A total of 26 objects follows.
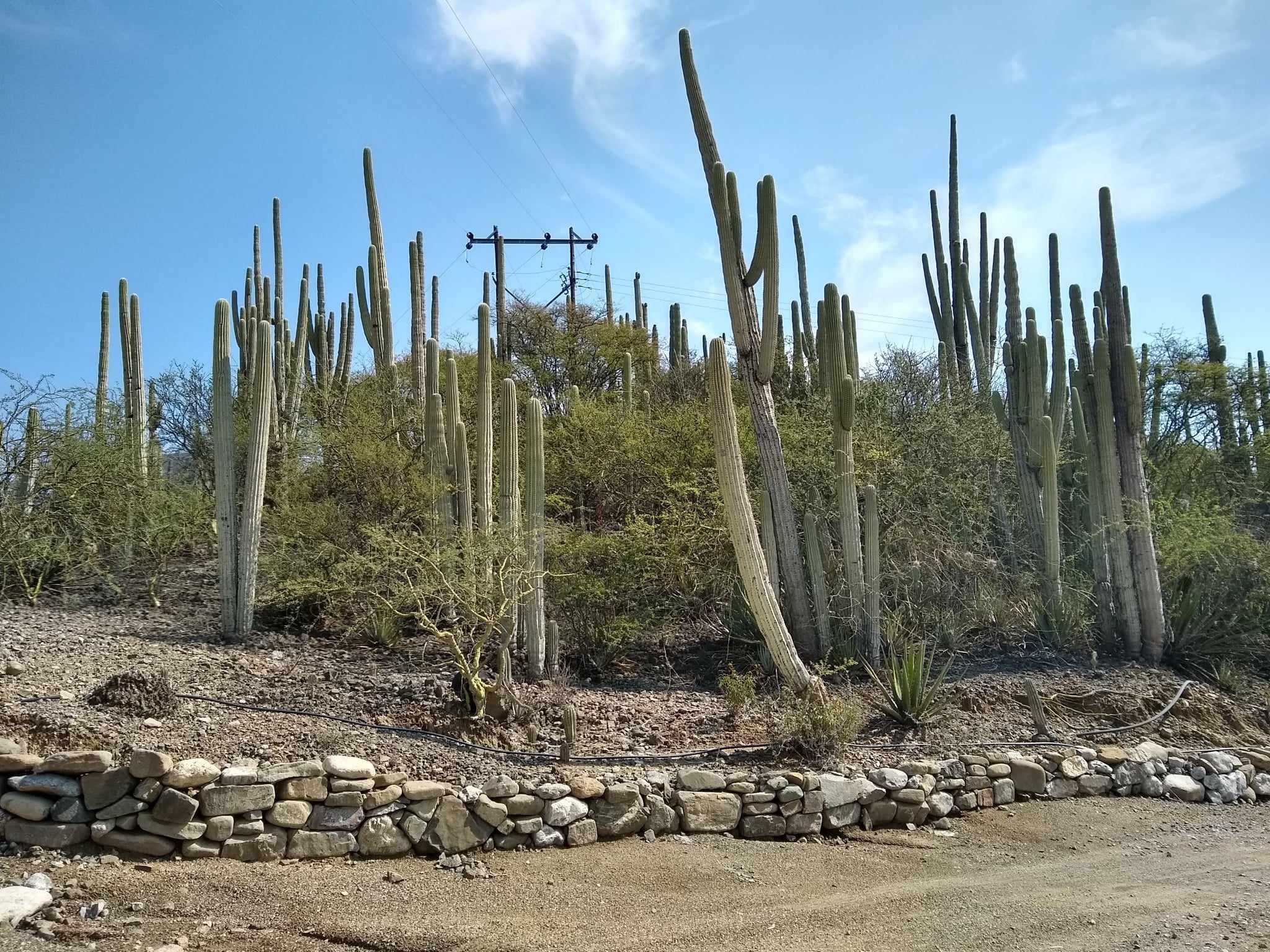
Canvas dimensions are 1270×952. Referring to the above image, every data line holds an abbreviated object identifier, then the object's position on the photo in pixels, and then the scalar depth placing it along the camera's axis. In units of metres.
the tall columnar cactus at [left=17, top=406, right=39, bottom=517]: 10.09
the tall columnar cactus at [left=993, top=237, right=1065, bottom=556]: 10.60
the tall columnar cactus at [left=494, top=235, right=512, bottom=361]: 18.28
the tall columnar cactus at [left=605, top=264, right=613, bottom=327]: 21.05
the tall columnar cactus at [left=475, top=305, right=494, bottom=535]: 9.24
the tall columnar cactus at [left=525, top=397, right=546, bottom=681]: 8.46
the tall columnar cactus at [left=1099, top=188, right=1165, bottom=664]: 9.57
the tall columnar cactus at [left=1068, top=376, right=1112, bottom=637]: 10.05
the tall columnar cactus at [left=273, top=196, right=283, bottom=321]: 15.39
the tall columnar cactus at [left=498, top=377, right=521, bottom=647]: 8.57
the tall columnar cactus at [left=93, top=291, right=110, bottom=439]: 13.60
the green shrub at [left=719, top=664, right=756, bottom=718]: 7.50
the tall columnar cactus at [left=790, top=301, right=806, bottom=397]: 14.53
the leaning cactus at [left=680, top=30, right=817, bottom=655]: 8.91
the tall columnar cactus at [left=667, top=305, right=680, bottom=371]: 18.30
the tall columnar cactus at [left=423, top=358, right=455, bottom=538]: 9.59
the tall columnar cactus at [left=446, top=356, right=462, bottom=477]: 9.88
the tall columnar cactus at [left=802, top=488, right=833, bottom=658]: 9.05
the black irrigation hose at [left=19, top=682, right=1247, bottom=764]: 6.57
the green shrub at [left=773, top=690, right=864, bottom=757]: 6.86
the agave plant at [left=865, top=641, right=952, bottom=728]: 7.60
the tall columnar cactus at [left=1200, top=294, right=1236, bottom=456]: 15.20
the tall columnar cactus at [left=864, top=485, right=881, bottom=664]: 8.95
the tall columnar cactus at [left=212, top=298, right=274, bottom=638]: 9.12
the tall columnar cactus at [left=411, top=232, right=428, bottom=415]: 12.86
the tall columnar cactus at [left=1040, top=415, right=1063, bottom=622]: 9.99
